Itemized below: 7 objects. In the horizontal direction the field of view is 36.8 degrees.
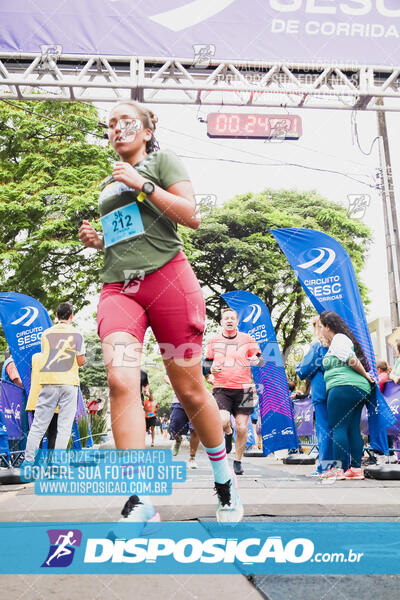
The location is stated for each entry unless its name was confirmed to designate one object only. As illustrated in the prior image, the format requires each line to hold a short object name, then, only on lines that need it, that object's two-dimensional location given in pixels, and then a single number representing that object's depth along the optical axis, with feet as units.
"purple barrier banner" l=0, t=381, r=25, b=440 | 20.68
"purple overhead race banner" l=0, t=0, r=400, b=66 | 29.99
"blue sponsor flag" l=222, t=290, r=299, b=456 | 26.78
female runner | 6.73
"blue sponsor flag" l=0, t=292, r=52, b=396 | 24.13
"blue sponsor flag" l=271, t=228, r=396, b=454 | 18.08
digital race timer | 33.94
